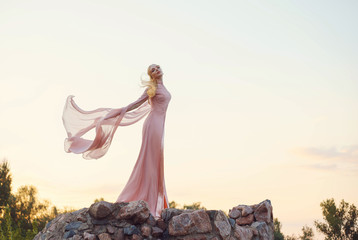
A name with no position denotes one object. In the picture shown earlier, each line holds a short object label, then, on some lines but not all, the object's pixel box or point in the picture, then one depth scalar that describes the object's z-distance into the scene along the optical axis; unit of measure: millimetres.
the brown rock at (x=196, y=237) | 7086
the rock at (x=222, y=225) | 7365
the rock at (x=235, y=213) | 9680
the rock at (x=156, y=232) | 6972
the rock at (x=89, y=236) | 6639
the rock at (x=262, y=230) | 8898
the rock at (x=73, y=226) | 6921
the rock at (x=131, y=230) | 6773
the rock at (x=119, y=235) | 6737
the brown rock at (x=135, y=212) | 6865
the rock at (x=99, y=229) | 6777
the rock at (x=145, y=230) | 6867
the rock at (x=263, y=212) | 9430
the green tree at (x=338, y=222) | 23719
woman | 9273
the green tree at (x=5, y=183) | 26219
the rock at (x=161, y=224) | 7172
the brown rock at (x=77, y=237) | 6719
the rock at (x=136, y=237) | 6762
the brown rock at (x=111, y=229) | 6759
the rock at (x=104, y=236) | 6688
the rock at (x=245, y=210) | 9570
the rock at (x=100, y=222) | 6880
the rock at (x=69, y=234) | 6805
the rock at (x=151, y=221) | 7086
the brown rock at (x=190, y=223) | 7078
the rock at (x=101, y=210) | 6852
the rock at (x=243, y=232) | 7855
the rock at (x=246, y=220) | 9523
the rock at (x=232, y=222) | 7933
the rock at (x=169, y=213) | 7285
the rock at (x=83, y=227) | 6848
